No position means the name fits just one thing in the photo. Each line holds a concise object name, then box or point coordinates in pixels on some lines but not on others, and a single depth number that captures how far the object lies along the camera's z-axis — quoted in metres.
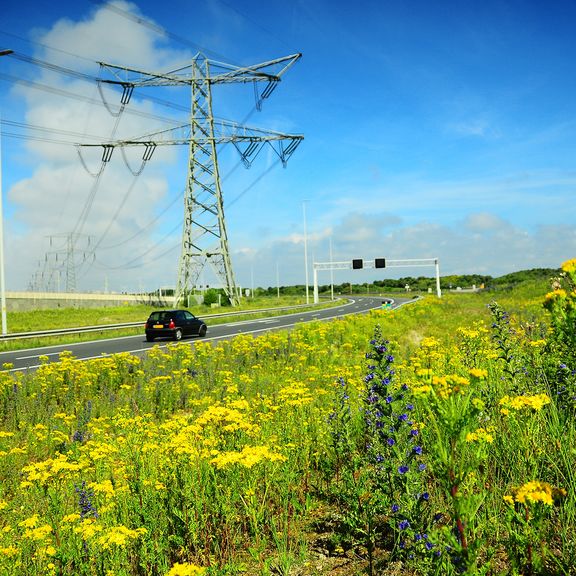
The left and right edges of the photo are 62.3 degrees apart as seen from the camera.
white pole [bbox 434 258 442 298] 62.09
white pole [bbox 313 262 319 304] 57.11
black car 21.19
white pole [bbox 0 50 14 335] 20.41
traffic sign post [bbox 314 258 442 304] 60.74
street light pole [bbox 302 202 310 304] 57.09
